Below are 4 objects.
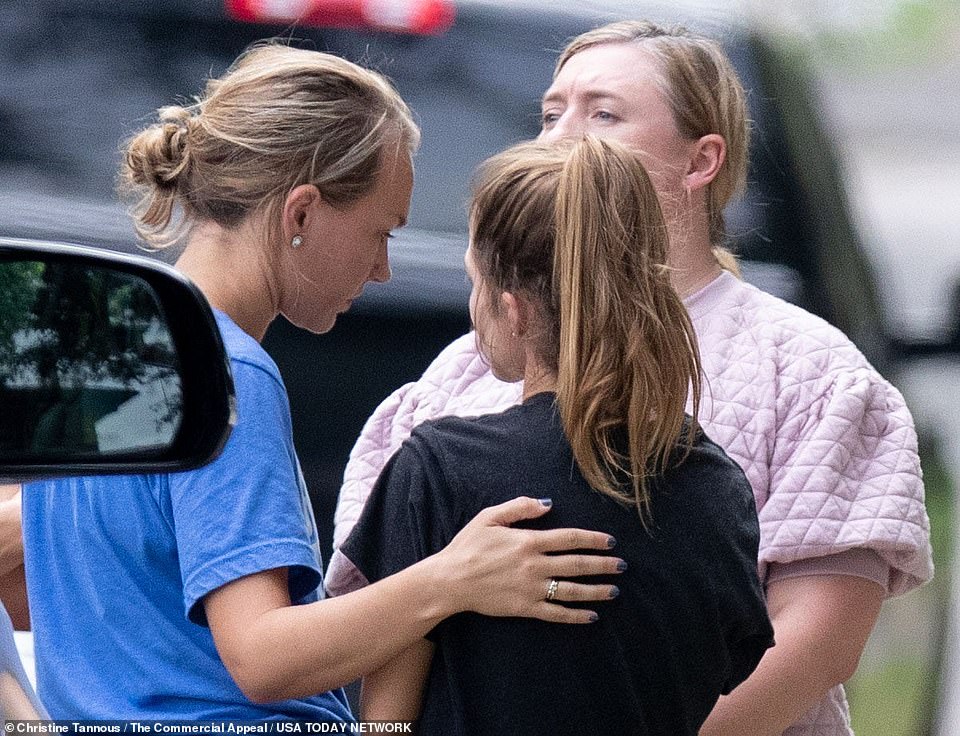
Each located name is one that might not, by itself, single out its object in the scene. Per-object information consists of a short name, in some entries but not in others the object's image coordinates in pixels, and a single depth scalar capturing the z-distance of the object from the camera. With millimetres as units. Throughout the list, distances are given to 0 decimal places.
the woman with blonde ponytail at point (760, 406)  9249
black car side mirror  8648
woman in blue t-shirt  8940
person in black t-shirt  8963
